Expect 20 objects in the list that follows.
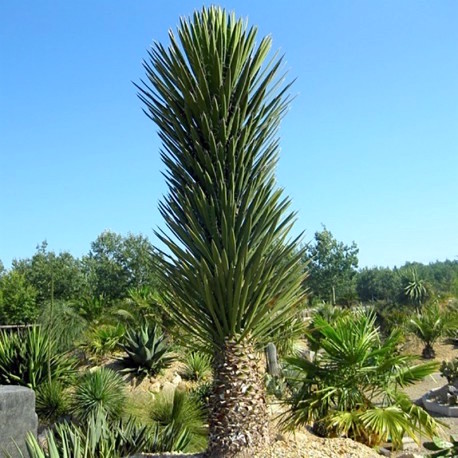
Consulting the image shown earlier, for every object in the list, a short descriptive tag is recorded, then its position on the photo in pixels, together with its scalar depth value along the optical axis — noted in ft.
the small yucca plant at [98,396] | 29.97
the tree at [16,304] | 78.79
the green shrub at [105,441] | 14.10
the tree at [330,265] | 185.68
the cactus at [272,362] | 45.39
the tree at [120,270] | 131.23
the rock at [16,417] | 19.56
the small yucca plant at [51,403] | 30.94
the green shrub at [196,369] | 44.98
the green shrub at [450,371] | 40.98
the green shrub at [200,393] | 32.82
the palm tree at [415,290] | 128.57
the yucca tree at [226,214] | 15.88
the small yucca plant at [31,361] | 32.58
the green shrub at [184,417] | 24.49
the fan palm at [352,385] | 21.85
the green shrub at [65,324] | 43.83
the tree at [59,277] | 120.26
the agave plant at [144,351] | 43.21
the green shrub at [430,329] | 62.64
